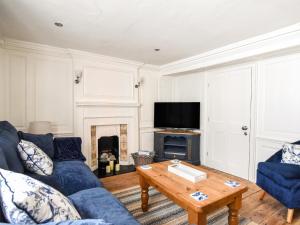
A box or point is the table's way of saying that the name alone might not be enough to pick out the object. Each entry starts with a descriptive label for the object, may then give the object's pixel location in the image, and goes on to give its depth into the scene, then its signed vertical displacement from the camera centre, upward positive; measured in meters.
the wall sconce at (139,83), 4.06 +0.60
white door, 3.26 -0.19
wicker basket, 3.73 -1.00
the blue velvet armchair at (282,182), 1.97 -0.82
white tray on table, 1.91 -0.70
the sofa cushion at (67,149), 2.56 -0.57
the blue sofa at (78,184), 1.30 -0.73
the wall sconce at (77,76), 3.32 +0.60
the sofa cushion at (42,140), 2.34 -0.41
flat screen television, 3.99 -0.11
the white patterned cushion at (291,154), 2.27 -0.54
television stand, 3.88 -0.78
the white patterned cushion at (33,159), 1.89 -0.53
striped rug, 2.02 -1.22
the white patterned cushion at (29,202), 0.81 -0.44
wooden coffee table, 1.50 -0.75
